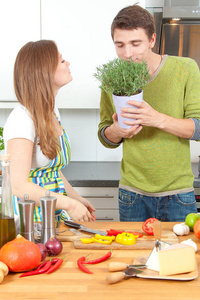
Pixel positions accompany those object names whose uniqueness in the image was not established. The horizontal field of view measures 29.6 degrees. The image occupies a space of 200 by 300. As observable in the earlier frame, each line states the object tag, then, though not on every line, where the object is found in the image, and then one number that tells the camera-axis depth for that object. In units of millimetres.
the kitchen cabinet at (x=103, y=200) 2584
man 1680
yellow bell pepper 1213
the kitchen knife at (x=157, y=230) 1217
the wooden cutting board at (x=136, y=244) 1196
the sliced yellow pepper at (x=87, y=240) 1214
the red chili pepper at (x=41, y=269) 1007
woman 1356
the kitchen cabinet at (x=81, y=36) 2672
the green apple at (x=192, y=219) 1354
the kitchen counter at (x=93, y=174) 2559
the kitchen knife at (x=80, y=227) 1282
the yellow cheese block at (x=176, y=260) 981
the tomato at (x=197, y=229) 1245
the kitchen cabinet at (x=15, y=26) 2660
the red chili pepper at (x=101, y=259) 1089
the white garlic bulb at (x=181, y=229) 1317
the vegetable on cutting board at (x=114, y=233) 1286
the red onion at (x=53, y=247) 1113
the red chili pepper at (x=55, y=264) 1026
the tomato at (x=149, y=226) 1291
